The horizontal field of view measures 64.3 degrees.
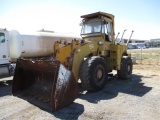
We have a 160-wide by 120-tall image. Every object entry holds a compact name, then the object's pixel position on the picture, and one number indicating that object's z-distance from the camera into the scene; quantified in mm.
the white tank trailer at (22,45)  6671
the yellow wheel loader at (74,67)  3700
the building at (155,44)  59118
